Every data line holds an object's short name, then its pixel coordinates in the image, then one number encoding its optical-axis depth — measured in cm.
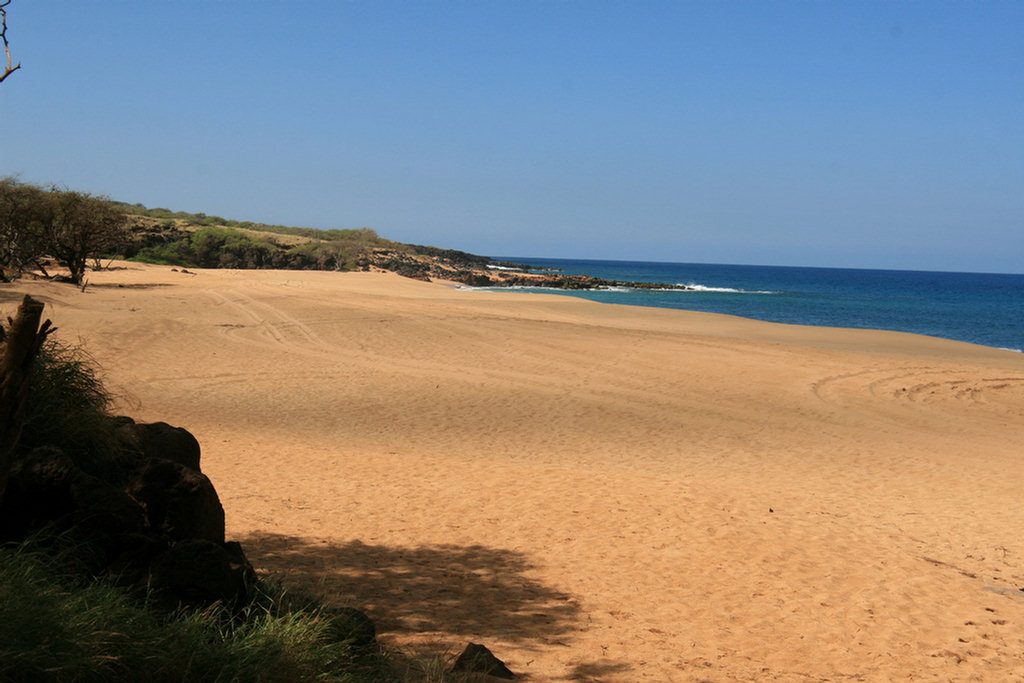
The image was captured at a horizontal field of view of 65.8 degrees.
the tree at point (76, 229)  3080
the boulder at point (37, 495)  457
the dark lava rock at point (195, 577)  446
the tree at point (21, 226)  2969
